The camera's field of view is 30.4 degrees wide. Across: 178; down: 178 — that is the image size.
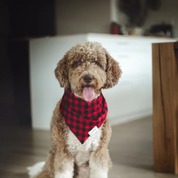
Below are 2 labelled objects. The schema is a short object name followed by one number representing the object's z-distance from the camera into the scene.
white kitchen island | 2.16
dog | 1.21
